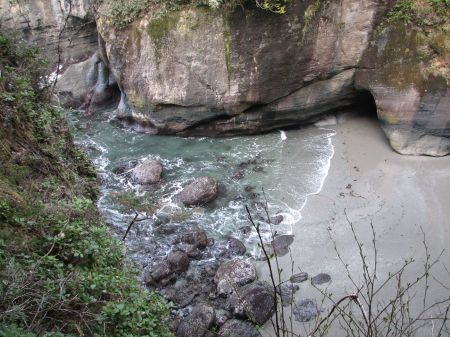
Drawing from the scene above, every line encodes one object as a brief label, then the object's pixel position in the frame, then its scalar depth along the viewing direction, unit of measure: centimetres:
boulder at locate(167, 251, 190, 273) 897
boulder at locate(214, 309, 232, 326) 768
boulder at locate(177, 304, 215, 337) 736
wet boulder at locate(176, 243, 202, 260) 934
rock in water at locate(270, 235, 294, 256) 915
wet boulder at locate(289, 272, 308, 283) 835
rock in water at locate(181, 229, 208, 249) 962
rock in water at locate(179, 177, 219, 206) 1100
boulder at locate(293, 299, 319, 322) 756
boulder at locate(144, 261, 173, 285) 872
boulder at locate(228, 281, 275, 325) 757
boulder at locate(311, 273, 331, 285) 824
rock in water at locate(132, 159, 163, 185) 1205
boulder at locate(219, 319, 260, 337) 734
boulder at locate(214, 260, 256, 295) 840
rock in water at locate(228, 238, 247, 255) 937
